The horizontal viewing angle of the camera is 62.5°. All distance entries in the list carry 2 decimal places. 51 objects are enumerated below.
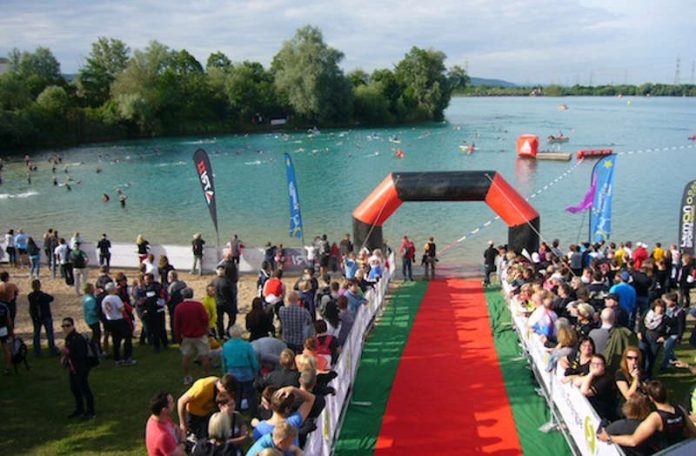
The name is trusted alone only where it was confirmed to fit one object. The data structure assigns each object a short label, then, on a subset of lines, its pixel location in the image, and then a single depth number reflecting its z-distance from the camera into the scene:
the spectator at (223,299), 10.19
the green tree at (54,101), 63.75
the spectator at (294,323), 7.80
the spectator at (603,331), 7.04
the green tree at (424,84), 88.38
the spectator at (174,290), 9.80
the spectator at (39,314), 9.29
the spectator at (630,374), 5.88
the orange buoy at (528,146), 47.47
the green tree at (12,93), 60.34
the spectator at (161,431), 4.98
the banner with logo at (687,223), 13.46
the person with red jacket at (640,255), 12.79
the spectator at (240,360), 6.64
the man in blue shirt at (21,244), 17.05
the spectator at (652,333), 8.29
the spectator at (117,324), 8.95
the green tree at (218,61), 99.18
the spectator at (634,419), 5.05
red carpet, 6.88
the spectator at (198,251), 15.98
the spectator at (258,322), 7.80
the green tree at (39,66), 74.62
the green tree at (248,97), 81.00
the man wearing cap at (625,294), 9.42
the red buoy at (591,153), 47.03
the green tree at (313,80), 77.94
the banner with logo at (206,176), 15.99
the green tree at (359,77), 93.86
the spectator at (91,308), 9.08
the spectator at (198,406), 5.72
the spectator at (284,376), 5.87
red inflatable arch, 14.32
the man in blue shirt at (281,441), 4.64
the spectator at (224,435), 5.03
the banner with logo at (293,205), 16.86
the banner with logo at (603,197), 15.12
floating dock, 46.87
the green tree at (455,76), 91.56
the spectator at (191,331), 8.12
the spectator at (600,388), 5.92
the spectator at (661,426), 4.97
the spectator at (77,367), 7.12
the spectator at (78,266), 13.73
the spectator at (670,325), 8.32
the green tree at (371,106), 83.38
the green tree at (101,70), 76.88
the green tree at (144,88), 70.19
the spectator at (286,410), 5.03
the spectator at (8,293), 8.81
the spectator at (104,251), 16.14
